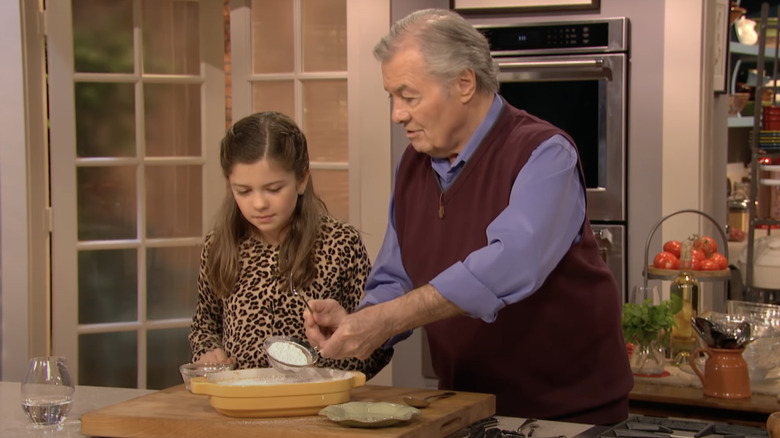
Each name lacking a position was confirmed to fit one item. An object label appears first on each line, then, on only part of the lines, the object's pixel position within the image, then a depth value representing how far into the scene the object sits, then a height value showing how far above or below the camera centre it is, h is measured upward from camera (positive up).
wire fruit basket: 3.04 -0.33
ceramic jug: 2.46 -0.52
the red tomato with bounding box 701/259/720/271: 3.08 -0.31
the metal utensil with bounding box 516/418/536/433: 1.66 -0.44
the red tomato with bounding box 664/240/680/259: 3.13 -0.26
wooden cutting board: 1.54 -0.41
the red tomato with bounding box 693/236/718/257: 3.16 -0.25
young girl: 2.11 -0.19
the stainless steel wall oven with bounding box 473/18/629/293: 3.90 +0.32
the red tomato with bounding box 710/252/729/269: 3.10 -0.30
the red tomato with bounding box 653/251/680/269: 3.08 -0.30
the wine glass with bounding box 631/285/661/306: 2.88 -0.37
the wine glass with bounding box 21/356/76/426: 1.71 -0.38
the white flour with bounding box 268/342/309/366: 1.77 -0.33
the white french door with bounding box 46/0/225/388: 4.14 -0.01
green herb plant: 2.75 -0.43
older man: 1.79 -0.12
